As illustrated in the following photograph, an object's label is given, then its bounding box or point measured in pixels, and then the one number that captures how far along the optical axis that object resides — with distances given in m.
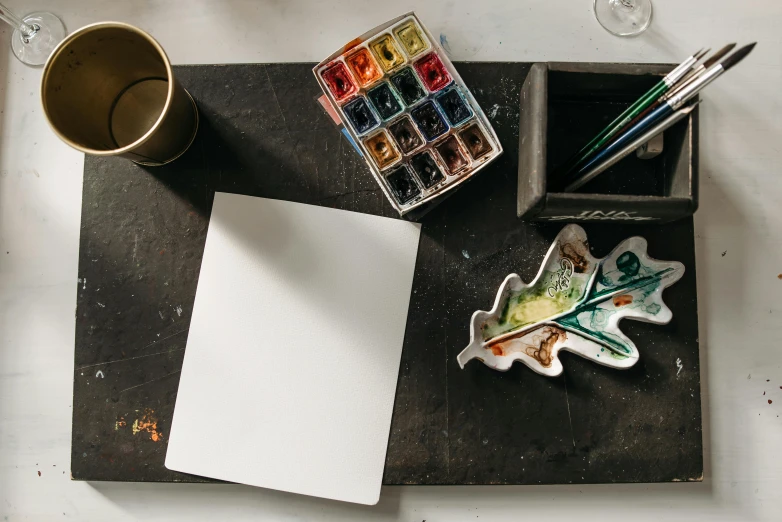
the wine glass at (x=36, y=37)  0.80
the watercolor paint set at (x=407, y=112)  0.70
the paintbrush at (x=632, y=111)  0.59
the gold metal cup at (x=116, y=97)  0.64
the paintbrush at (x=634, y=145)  0.59
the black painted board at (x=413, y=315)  0.74
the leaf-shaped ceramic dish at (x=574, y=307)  0.73
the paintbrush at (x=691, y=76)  0.56
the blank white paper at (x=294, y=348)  0.75
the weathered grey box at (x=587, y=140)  0.64
